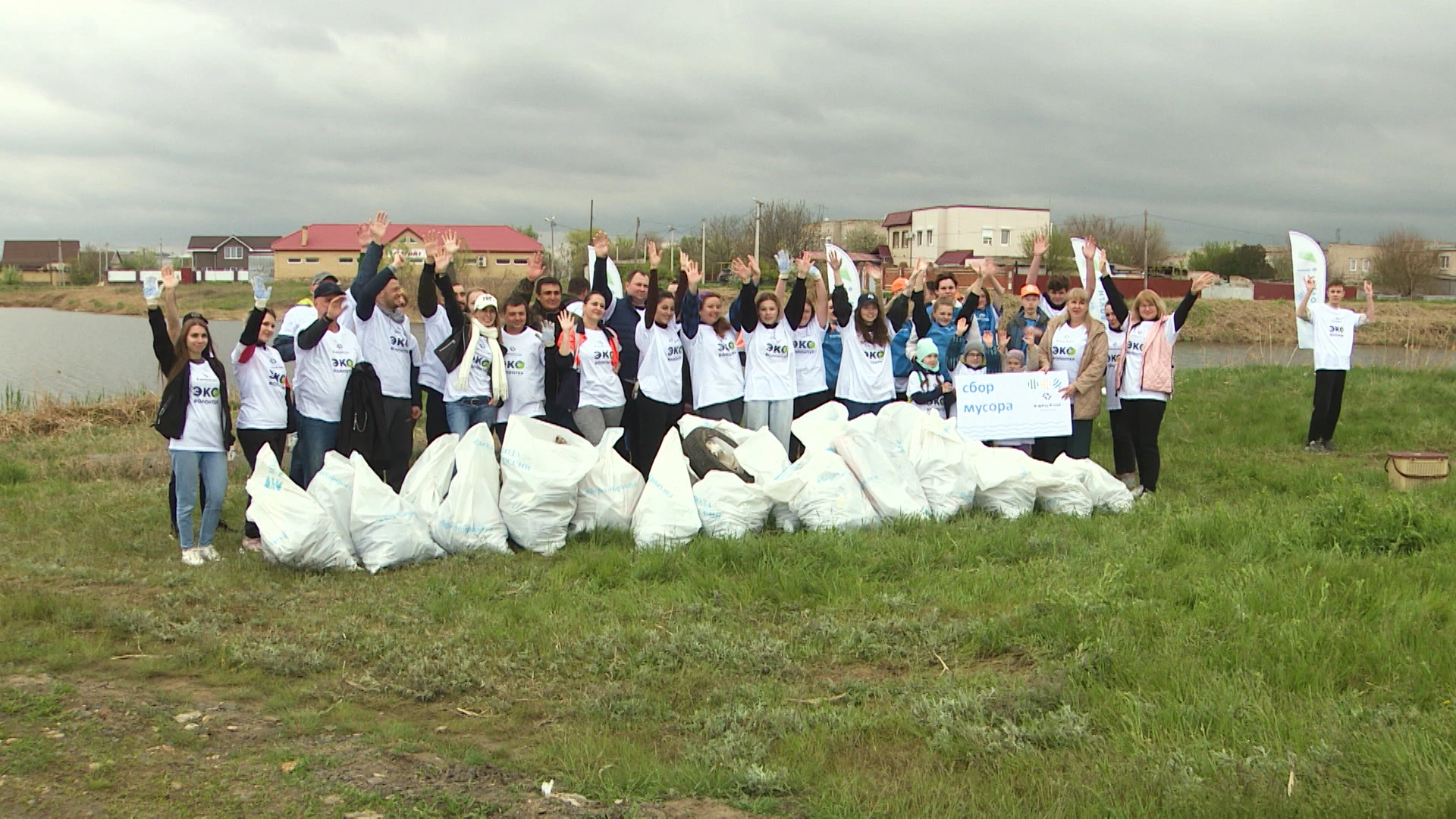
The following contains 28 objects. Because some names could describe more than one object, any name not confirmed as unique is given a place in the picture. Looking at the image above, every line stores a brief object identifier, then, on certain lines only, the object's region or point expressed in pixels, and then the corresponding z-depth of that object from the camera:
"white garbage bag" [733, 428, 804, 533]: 6.71
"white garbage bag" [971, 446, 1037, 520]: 7.17
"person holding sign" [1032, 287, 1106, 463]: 8.37
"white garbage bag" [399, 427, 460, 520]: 6.69
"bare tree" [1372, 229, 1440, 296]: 63.72
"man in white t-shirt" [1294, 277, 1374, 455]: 10.45
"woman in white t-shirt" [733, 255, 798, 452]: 8.34
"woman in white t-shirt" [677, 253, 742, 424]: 8.23
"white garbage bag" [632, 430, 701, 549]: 6.50
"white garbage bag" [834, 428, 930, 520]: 6.95
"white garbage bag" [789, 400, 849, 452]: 7.07
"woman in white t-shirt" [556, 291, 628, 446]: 7.66
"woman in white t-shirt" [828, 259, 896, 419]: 8.80
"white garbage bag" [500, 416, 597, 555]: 6.56
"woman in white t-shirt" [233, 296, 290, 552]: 6.84
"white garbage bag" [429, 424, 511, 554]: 6.52
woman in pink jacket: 8.04
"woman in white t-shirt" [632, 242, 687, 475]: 8.00
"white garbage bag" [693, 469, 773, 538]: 6.62
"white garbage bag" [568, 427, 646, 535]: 6.82
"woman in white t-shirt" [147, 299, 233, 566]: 6.47
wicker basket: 8.28
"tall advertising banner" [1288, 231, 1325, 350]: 10.84
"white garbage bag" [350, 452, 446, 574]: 6.29
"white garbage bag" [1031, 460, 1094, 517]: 7.22
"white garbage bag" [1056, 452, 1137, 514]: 7.38
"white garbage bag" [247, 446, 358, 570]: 6.07
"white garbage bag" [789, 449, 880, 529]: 6.76
